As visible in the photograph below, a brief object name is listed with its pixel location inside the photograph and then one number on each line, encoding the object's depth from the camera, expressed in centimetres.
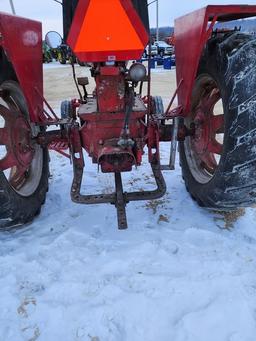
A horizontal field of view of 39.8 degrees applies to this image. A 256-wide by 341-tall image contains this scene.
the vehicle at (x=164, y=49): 2149
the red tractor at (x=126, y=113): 208
